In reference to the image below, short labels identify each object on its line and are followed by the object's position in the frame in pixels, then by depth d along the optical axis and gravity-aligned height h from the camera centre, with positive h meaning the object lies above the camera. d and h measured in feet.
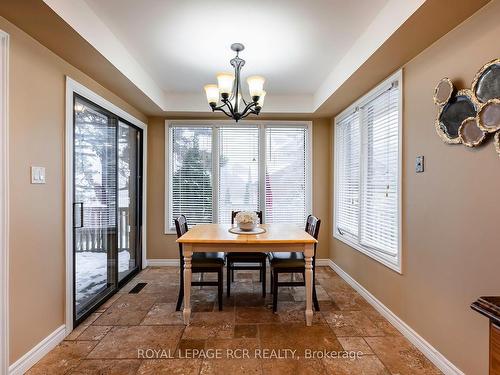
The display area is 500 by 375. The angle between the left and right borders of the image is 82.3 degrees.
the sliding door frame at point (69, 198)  8.01 -0.30
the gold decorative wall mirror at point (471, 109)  5.22 +1.59
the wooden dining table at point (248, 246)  8.52 -1.78
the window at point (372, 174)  8.76 +0.50
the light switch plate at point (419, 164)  7.38 +0.60
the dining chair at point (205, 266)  9.48 -2.61
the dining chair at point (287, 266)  9.38 -2.61
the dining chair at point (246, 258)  11.13 -2.78
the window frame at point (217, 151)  14.78 +1.88
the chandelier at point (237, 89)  8.29 +2.96
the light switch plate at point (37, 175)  6.77 +0.30
